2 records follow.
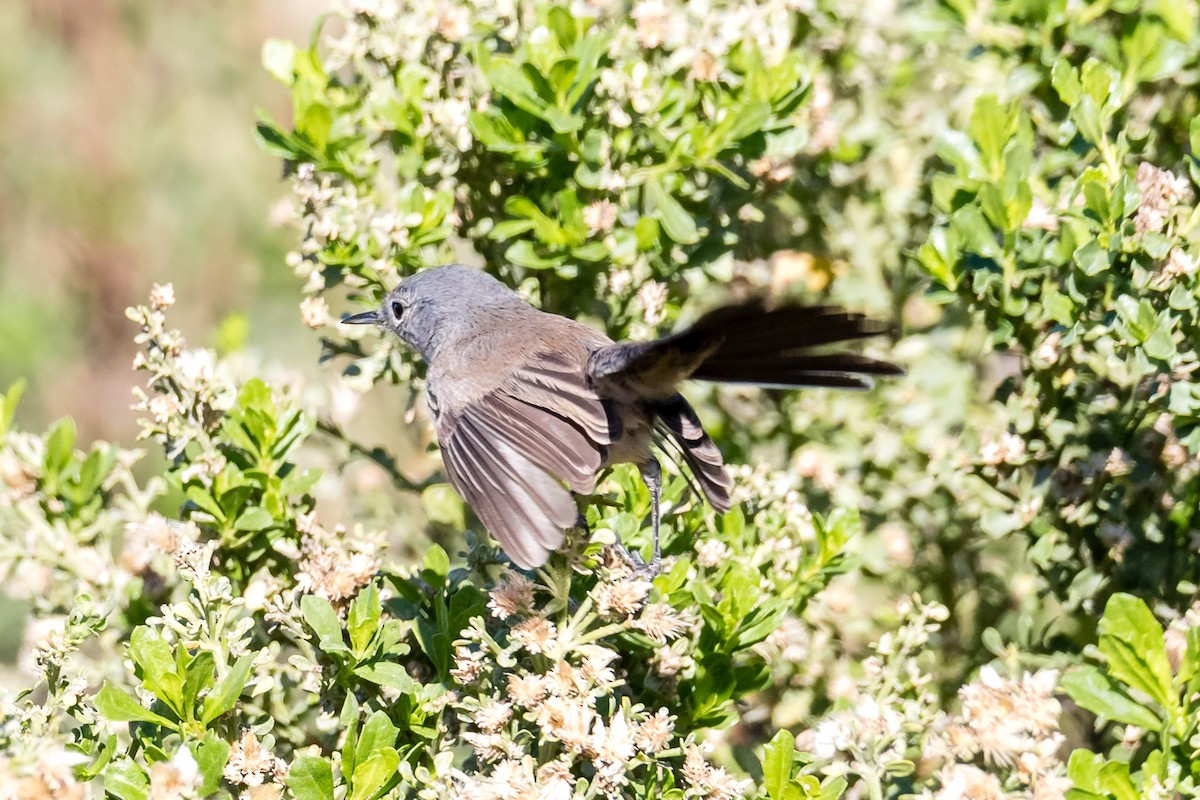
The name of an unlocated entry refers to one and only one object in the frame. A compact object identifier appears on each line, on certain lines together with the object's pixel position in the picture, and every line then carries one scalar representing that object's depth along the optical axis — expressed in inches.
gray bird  191.0
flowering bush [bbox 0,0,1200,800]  170.6
